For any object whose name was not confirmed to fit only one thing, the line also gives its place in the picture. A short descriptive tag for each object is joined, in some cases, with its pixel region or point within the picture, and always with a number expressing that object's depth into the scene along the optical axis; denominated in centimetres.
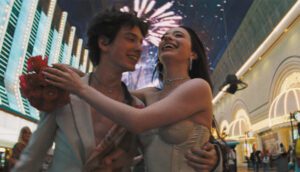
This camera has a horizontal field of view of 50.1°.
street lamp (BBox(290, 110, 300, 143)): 937
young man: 132
